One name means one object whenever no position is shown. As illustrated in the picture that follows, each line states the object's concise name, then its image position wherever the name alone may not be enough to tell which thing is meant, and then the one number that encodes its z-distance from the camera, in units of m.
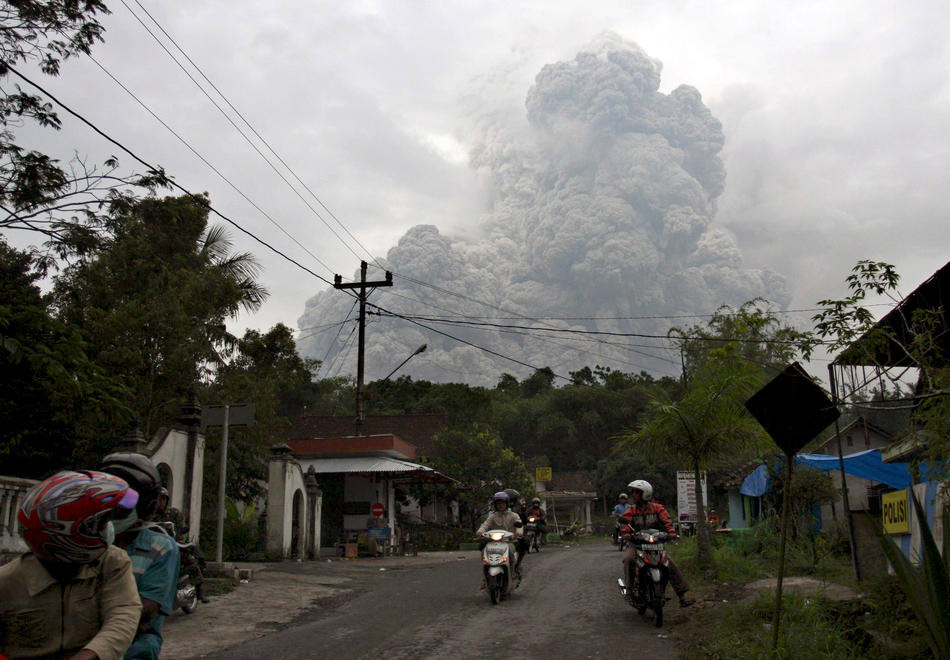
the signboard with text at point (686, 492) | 21.55
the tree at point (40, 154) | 11.04
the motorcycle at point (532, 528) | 21.38
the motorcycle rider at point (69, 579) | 2.68
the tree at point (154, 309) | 18.17
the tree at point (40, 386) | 10.24
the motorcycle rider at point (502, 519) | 11.98
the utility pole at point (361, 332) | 26.75
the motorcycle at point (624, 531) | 9.64
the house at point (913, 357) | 7.95
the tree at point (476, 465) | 33.72
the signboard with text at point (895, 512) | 9.71
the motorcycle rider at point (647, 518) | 9.63
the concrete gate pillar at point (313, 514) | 20.80
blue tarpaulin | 15.65
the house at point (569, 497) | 52.16
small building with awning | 28.56
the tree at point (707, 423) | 13.71
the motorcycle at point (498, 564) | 11.01
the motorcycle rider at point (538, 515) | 22.25
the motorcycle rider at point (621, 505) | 16.54
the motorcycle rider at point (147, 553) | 3.49
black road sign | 6.84
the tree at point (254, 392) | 22.22
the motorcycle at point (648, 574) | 8.95
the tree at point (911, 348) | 6.85
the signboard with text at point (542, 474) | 50.16
